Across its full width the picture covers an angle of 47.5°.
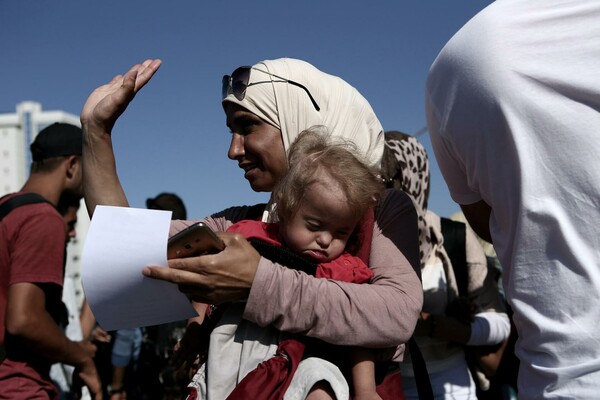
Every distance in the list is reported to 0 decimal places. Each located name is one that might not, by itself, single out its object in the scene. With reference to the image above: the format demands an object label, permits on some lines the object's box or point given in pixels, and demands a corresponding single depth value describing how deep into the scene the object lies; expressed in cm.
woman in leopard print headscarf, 309
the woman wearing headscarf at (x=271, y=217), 166
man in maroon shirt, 306
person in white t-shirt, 137
